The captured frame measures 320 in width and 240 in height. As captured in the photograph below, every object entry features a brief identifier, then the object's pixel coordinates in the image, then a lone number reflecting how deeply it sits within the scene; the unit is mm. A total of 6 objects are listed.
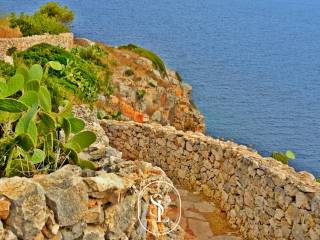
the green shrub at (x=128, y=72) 29211
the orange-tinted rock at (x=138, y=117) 22989
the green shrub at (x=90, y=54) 28252
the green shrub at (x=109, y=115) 18459
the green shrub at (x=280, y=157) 17781
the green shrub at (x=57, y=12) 44469
